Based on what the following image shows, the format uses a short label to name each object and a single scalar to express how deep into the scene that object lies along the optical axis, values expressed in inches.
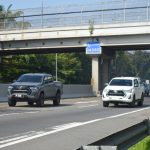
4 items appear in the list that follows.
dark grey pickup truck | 1181.1
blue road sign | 2346.2
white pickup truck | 1254.3
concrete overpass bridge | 2213.3
